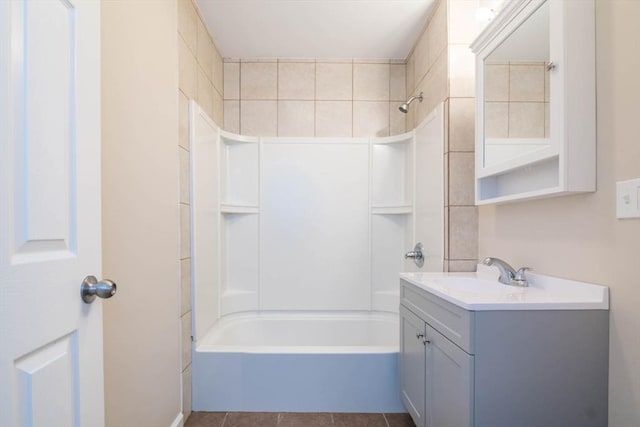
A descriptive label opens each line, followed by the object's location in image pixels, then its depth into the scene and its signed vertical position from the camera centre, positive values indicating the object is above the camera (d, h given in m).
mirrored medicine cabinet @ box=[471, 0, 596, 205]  1.13 +0.43
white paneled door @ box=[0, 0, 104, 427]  0.61 -0.01
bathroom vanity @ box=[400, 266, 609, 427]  1.07 -0.48
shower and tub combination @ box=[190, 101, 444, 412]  2.73 -0.23
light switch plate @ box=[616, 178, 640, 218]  0.96 +0.03
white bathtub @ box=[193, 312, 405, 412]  1.96 -0.99
